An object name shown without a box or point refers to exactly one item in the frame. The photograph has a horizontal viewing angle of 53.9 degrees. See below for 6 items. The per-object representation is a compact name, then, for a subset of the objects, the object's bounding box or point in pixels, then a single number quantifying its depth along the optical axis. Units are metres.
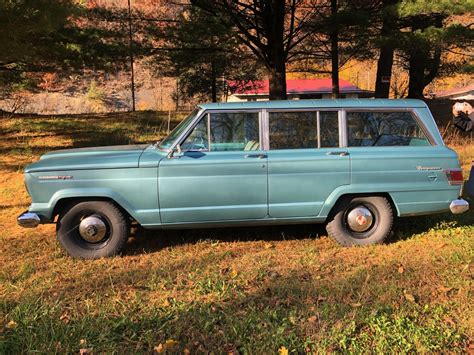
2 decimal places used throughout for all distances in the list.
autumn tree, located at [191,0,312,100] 14.30
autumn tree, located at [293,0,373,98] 12.23
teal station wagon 4.71
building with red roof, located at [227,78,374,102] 51.47
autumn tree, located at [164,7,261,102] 14.43
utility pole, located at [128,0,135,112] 13.97
